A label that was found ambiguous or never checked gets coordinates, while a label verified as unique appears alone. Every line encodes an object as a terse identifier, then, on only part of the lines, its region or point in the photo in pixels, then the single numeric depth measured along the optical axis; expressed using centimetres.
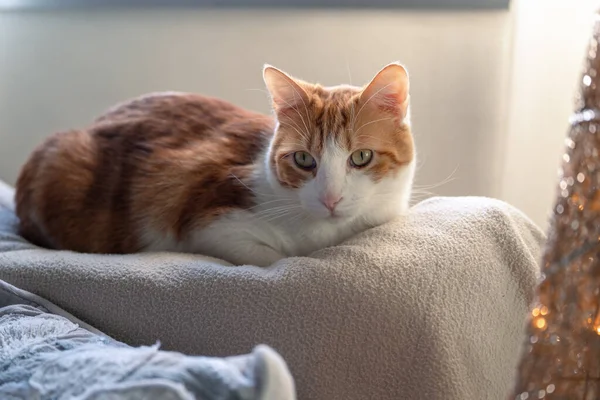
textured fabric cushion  94
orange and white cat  116
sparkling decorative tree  66
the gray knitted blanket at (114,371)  69
